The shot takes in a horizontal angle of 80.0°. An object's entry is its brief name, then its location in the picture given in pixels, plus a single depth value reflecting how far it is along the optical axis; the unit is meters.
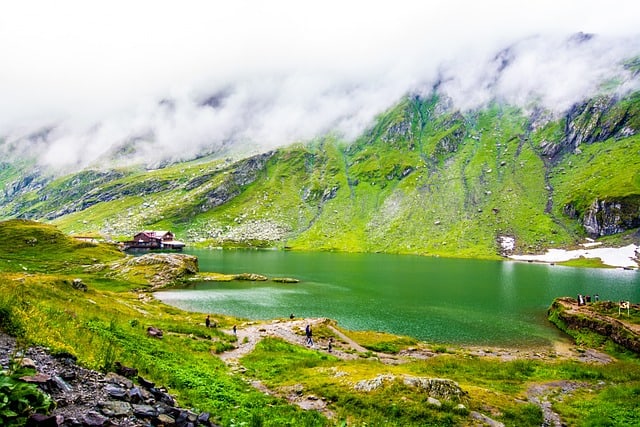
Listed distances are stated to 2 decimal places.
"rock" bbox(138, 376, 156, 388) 15.02
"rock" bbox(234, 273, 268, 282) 127.88
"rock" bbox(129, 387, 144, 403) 12.23
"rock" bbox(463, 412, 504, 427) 22.84
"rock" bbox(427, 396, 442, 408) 23.91
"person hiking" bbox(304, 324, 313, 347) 51.69
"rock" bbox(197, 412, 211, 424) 12.84
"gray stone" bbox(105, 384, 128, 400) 11.86
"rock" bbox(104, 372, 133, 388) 13.16
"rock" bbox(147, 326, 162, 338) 34.94
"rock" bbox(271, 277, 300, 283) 124.31
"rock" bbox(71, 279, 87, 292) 61.61
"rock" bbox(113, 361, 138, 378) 15.09
